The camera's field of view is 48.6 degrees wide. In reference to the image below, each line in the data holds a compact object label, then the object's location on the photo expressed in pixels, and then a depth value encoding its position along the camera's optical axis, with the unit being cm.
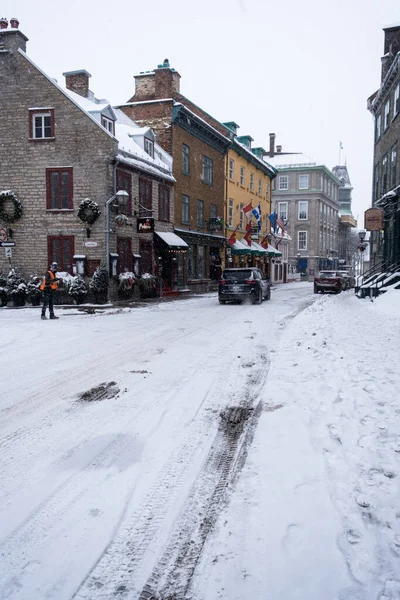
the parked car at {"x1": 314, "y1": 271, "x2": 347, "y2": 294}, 2767
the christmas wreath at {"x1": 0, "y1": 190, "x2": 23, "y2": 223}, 2031
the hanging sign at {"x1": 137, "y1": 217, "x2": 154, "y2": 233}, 2178
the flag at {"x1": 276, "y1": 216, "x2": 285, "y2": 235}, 3728
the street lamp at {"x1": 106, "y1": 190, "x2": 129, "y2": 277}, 1975
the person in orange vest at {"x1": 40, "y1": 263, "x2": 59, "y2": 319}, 1349
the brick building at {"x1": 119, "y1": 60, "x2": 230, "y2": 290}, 2662
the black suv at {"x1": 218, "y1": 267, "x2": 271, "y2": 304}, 1927
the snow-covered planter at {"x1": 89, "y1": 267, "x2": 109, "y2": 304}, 1908
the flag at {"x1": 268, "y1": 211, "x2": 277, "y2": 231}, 3567
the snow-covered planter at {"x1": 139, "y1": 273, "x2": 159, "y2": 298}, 2222
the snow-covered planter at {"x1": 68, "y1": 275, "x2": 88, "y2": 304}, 1877
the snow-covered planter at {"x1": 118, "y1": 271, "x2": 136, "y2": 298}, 2041
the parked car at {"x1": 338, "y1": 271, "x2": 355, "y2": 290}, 2946
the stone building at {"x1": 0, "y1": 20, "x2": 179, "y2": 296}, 1991
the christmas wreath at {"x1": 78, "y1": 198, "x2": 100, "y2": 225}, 1959
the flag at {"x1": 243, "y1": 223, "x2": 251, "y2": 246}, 3256
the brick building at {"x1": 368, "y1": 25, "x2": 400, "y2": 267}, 2261
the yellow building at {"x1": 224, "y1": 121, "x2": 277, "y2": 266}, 3575
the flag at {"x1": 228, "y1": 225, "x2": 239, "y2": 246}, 3216
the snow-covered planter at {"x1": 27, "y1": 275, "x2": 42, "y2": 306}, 1848
